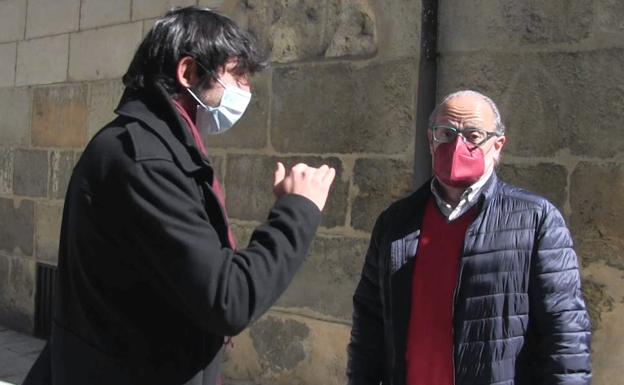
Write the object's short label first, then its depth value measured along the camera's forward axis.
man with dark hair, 1.44
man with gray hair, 2.00
